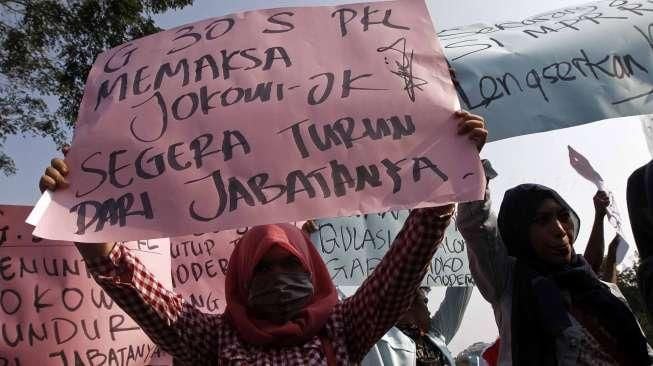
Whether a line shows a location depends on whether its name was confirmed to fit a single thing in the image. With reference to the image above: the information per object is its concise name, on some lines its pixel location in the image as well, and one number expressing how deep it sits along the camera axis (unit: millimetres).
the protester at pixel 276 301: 1810
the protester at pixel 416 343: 3488
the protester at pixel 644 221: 1717
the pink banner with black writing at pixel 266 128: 1689
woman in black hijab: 2178
